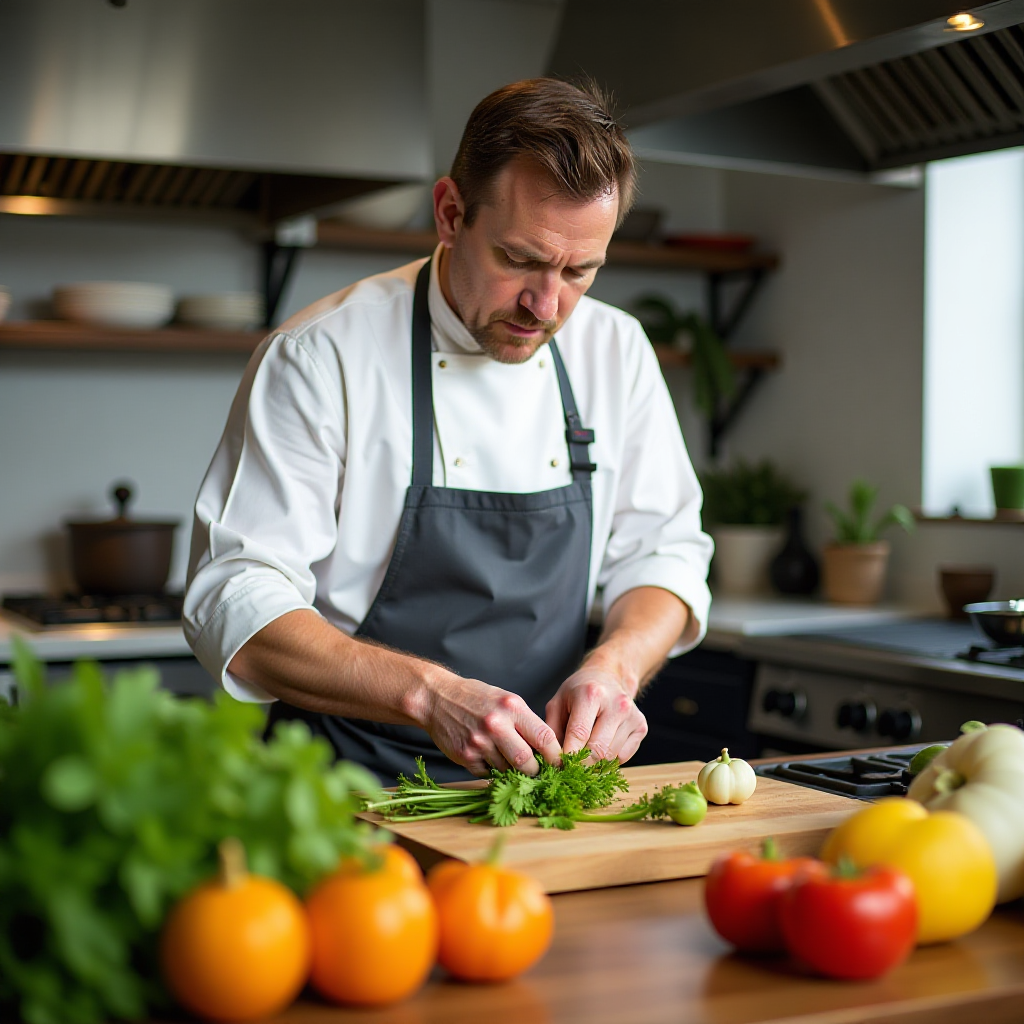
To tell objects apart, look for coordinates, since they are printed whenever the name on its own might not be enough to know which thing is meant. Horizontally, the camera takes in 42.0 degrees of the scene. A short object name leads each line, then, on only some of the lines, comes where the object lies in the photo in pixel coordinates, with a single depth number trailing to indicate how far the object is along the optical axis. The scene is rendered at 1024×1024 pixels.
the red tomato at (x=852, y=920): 0.93
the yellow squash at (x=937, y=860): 1.04
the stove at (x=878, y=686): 2.51
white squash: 1.13
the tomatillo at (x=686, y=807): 1.35
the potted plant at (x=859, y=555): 3.43
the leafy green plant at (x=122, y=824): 0.83
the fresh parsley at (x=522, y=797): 1.37
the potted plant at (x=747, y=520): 3.77
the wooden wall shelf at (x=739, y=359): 3.85
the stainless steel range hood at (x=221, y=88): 2.71
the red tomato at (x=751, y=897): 1.01
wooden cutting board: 1.25
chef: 1.70
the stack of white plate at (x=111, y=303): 3.19
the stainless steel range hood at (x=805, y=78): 2.04
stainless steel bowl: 2.53
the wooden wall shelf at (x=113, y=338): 3.12
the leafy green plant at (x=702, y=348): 3.78
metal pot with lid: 3.21
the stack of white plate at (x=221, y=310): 3.32
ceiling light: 1.87
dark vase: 3.64
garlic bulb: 1.44
